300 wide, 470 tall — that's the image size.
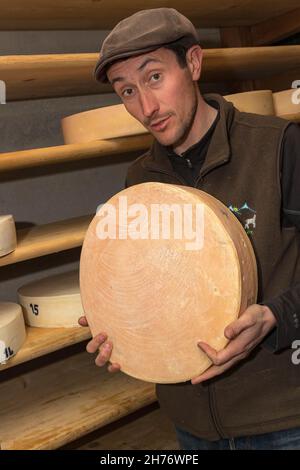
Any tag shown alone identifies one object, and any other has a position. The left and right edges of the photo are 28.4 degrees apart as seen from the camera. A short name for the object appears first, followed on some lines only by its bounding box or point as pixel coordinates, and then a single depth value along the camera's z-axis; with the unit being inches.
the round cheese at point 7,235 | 70.9
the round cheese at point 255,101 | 86.5
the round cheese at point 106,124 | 76.7
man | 50.6
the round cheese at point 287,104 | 92.7
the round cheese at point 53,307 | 79.9
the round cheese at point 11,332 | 71.1
